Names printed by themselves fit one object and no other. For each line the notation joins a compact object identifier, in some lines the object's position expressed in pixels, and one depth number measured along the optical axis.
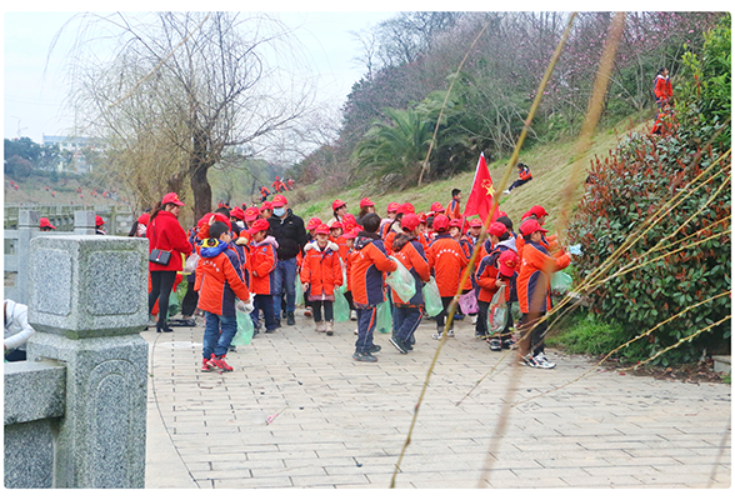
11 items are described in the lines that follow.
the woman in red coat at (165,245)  9.44
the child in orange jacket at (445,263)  9.13
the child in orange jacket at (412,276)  8.15
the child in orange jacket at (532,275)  7.27
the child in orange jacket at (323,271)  9.52
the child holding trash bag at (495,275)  8.26
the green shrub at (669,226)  6.23
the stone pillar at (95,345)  2.70
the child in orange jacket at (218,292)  6.95
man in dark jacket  10.12
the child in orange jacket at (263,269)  9.24
